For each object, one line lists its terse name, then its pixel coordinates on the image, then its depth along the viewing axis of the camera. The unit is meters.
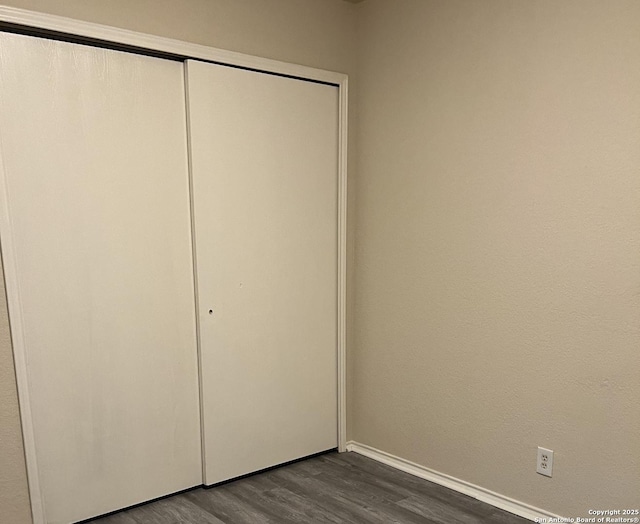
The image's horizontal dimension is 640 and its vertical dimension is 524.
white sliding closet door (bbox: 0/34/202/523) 2.19
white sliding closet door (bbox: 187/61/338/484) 2.62
